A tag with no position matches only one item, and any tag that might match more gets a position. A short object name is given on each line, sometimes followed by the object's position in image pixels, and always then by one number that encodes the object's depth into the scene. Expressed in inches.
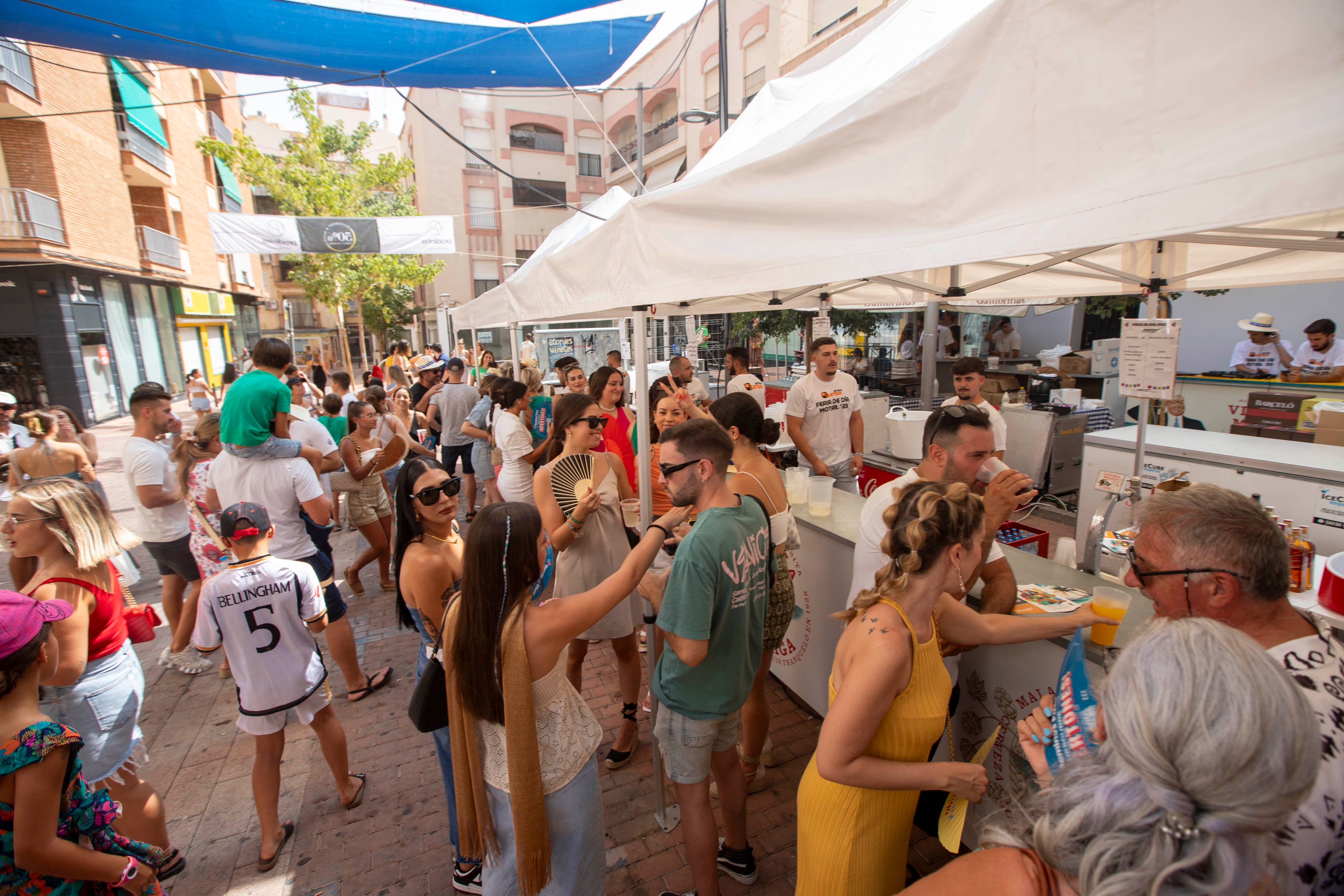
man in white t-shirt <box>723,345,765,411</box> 298.4
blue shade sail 185.2
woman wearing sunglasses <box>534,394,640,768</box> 122.4
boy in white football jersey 102.0
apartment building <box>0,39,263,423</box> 525.7
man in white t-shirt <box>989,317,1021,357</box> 502.9
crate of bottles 145.8
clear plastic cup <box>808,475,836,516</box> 146.3
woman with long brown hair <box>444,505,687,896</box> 67.8
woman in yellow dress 60.6
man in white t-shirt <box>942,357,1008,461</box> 200.7
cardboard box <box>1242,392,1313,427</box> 204.1
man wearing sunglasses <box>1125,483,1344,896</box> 43.5
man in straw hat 285.6
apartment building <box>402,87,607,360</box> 1191.6
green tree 809.5
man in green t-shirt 81.6
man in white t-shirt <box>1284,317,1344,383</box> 254.8
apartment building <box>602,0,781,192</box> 696.4
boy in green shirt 143.4
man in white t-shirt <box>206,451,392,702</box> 147.1
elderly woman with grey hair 30.8
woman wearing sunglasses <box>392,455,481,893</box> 91.8
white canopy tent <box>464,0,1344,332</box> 36.7
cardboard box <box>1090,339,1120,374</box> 358.0
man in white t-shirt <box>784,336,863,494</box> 218.5
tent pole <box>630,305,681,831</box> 111.3
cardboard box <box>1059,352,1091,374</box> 376.2
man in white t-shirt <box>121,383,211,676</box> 162.1
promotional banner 491.8
